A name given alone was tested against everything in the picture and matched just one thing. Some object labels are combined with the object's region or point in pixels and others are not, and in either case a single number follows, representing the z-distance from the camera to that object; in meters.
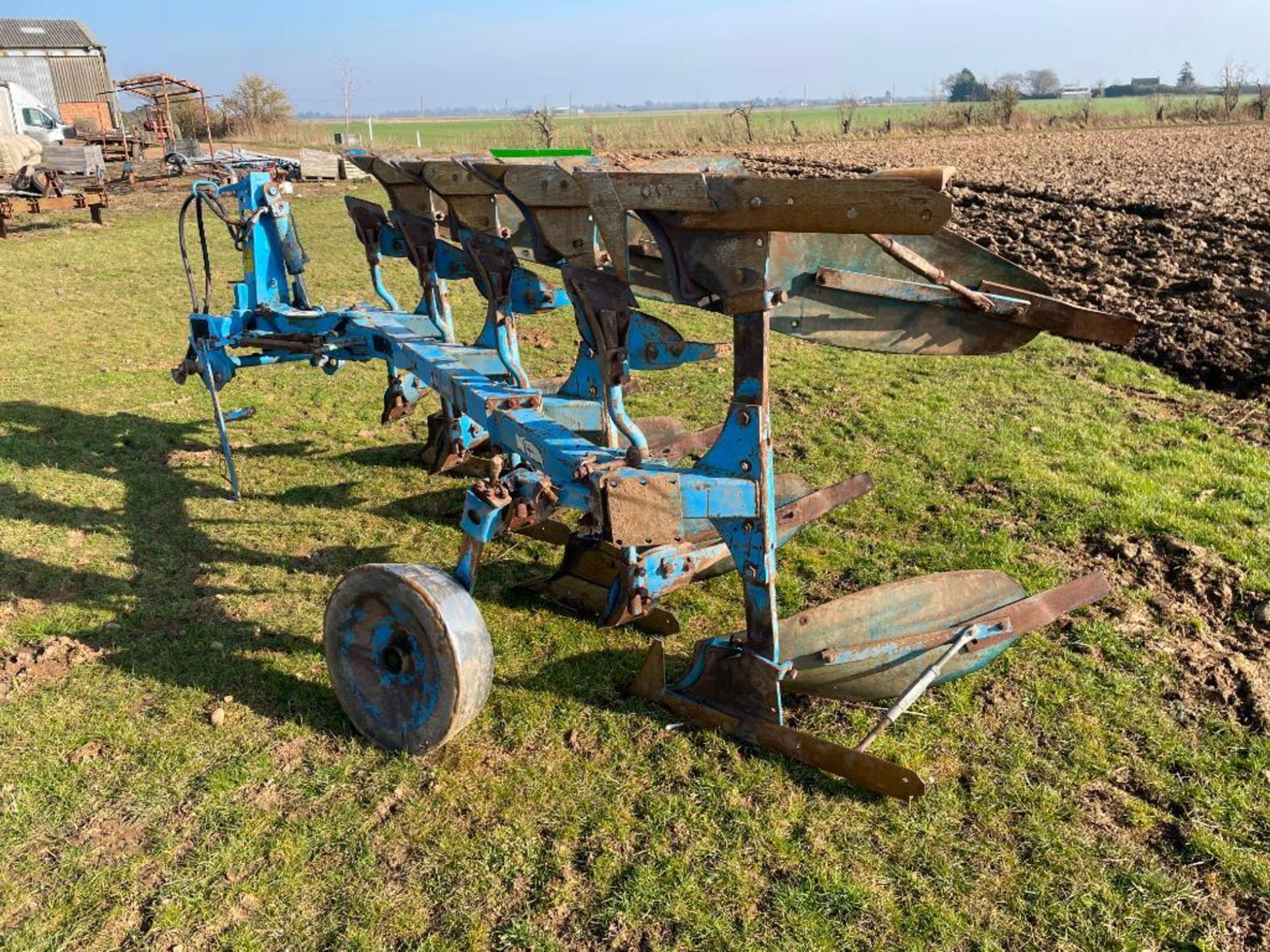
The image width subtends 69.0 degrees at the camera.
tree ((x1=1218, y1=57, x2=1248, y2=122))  40.38
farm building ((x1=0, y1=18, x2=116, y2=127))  37.59
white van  30.42
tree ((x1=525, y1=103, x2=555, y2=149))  28.39
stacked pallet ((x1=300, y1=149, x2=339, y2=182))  26.06
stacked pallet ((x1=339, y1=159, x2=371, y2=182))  26.53
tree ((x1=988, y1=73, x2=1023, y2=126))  39.97
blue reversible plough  3.26
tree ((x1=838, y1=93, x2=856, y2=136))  38.56
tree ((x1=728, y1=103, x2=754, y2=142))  34.50
